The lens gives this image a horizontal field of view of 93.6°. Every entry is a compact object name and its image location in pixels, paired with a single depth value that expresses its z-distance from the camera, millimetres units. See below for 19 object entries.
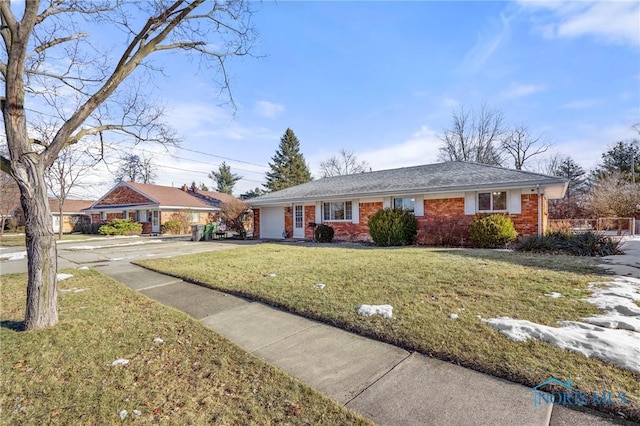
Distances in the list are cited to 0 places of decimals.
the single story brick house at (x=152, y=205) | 27266
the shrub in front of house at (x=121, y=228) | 26375
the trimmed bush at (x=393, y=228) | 12500
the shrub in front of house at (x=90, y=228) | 30341
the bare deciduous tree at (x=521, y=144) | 31922
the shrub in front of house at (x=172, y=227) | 26625
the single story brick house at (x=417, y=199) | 11547
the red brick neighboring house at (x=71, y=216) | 36550
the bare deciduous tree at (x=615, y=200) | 20297
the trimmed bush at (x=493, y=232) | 10836
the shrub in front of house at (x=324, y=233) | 15359
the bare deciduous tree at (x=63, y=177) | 22047
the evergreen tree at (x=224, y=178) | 51000
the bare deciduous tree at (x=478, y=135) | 30766
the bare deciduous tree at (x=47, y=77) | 3828
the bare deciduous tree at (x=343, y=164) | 42281
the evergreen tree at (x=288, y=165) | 40812
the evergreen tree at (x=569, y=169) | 35281
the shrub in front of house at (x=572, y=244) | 8875
